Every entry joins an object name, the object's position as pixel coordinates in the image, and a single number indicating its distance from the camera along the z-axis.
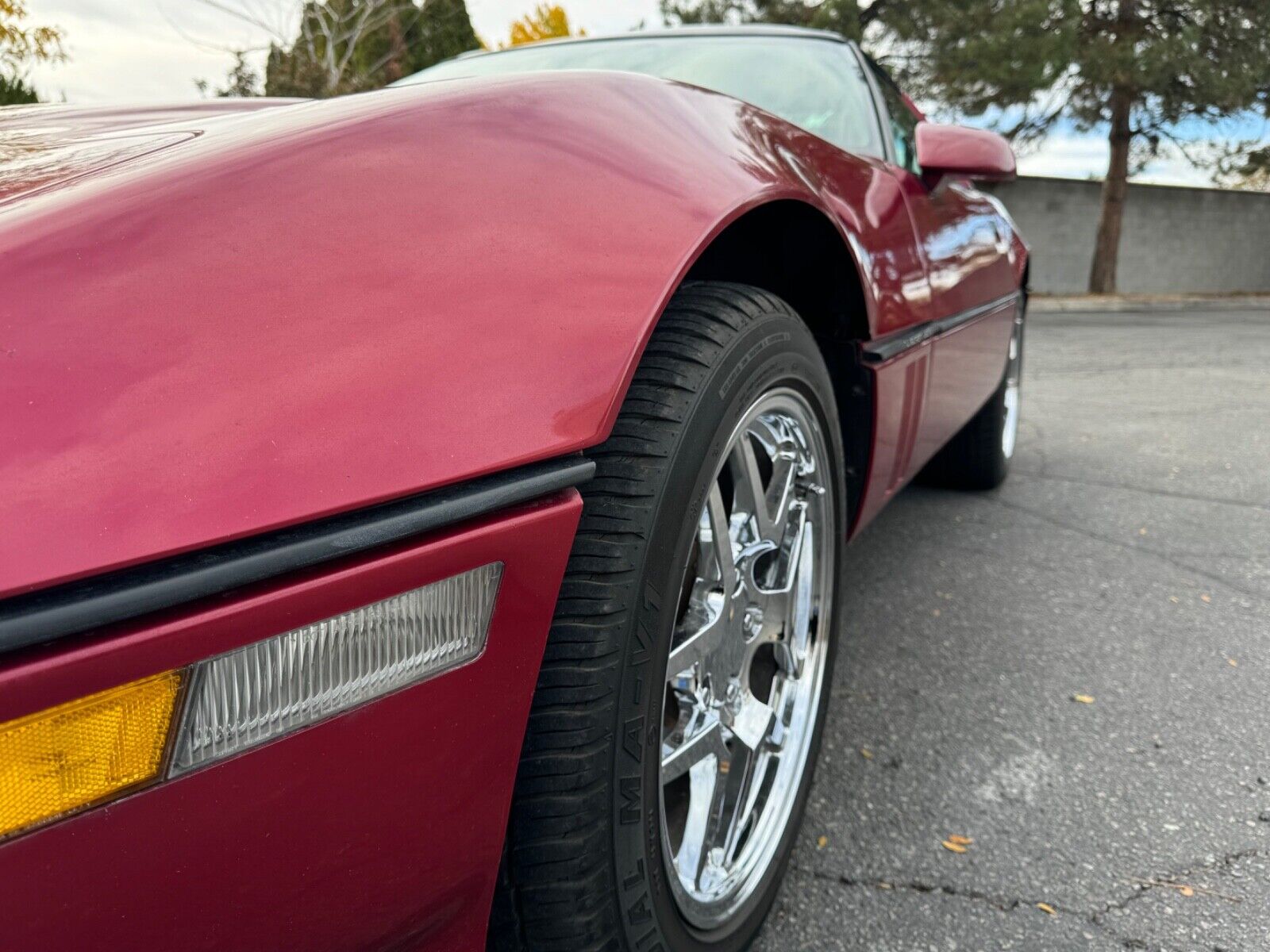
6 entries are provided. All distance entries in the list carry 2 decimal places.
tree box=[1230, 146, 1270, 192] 16.39
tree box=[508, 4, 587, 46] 24.81
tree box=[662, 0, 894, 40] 15.05
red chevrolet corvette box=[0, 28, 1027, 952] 0.60
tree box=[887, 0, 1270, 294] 13.39
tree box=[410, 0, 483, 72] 15.11
